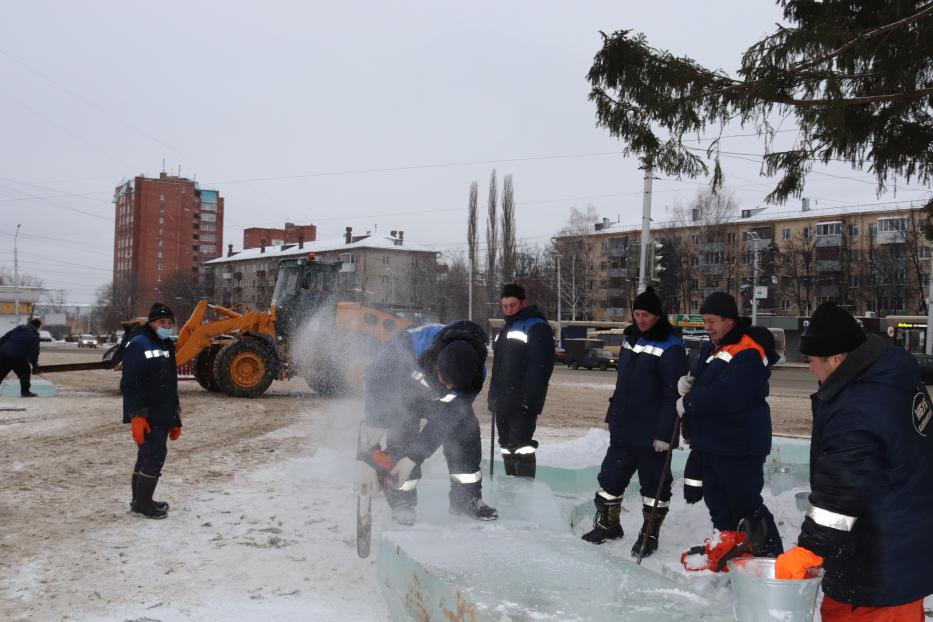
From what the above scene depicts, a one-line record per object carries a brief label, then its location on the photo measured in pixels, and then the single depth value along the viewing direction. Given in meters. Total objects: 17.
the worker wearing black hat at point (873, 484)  2.33
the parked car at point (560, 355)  37.36
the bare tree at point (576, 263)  53.41
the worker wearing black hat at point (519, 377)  5.55
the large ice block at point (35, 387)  13.79
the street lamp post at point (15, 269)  43.17
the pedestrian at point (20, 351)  13.08
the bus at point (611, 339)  36.94
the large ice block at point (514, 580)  2.91
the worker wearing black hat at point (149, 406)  5.47
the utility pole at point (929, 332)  27.59
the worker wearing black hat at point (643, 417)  4.74
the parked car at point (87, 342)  52.38
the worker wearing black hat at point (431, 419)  4.89
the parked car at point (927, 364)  24.68
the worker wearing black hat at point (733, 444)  4.12
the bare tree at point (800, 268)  52.15
